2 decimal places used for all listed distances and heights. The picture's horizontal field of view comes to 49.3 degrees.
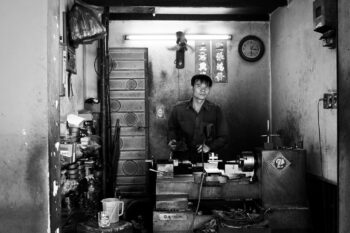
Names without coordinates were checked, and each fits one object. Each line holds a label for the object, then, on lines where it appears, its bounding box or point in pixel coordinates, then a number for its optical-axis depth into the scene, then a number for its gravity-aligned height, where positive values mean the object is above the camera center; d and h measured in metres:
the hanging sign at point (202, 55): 6.98 +1.12
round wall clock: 7.04 +1.26
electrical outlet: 4.19 +0.17
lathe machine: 4.05 -0.85
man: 5.71 -0.07
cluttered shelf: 4.13 -0.67
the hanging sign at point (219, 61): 7.00 +1.02
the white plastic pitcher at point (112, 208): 3.97 -0.95
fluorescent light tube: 6.90 +1.45
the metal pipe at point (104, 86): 6.22 +0.51
